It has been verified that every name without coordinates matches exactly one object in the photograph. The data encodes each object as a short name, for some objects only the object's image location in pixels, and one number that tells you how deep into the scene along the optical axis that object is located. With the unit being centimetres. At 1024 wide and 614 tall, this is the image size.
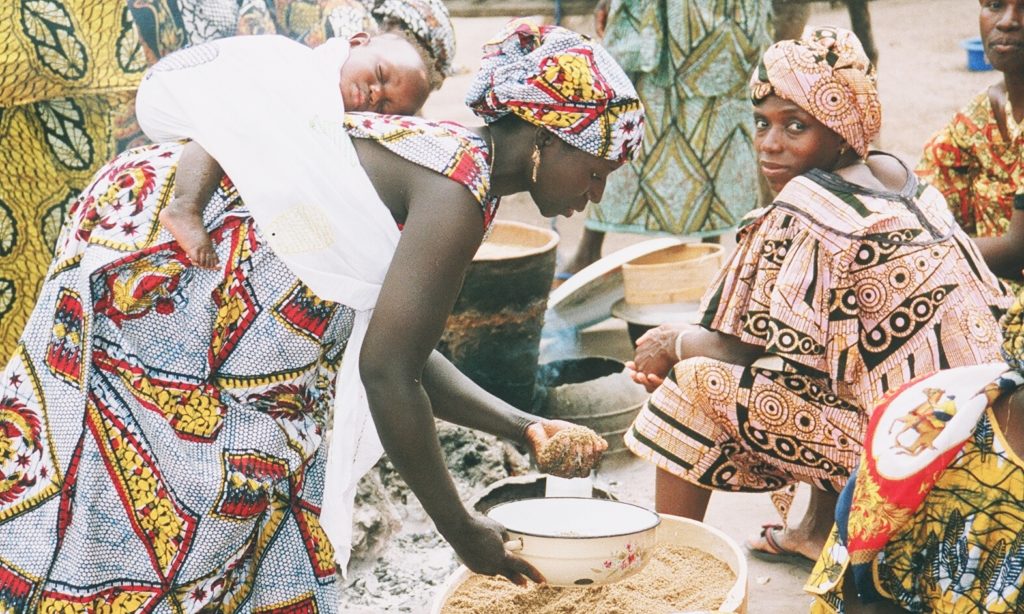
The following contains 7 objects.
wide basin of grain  252
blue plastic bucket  1110
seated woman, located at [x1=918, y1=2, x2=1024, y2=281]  376
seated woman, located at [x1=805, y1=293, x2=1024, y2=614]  187
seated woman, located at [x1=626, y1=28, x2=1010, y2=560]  316
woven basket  517
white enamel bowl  240
